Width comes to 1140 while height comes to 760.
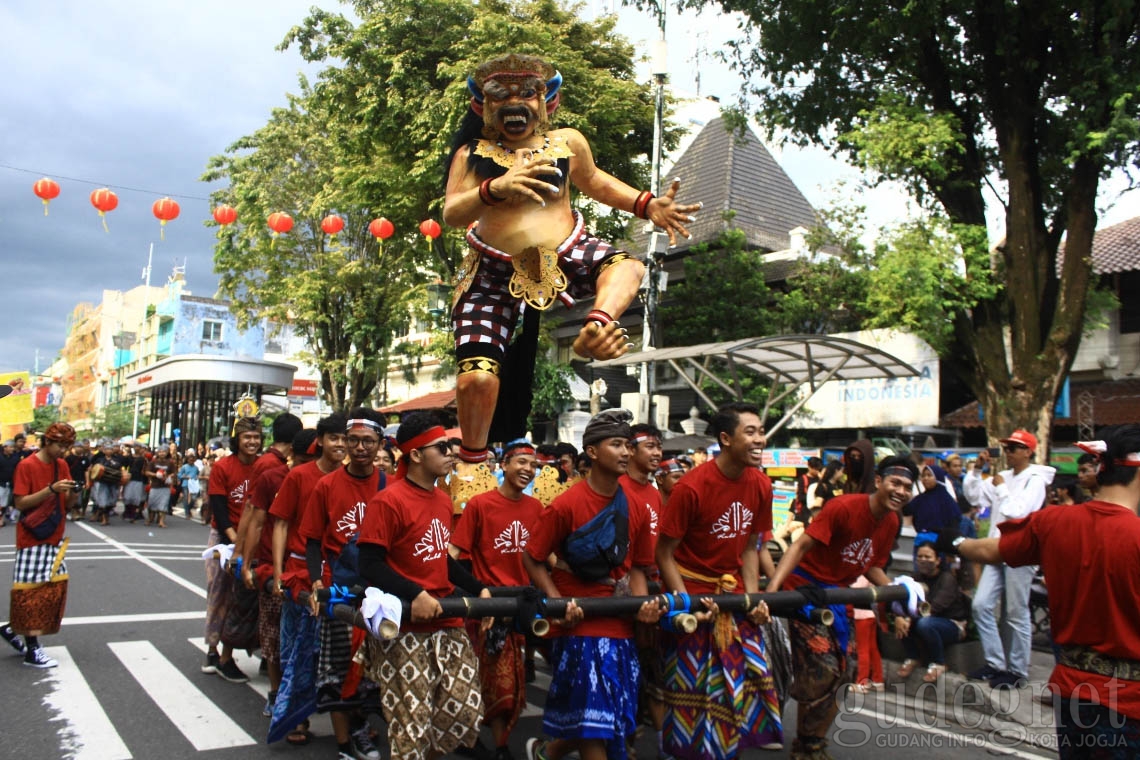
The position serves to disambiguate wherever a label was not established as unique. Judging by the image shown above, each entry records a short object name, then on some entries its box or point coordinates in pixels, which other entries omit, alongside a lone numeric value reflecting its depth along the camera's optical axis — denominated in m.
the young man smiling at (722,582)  4.33
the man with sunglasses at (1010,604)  6.91
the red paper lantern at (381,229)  17.64
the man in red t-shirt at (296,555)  5.00
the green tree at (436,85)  17.53
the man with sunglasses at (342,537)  4.81
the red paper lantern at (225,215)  18.03
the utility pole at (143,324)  54.97
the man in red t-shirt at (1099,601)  3.32
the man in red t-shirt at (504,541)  5.16
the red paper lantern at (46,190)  13.40
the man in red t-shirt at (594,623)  4.10
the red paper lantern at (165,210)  15.16
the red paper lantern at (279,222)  18.69
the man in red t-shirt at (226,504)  6.72
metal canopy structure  12.71
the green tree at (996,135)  12.09
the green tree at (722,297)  19.73
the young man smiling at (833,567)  4.92
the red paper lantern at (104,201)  13.92
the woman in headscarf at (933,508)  7.36
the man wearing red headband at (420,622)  3.95
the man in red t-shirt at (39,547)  6.89
